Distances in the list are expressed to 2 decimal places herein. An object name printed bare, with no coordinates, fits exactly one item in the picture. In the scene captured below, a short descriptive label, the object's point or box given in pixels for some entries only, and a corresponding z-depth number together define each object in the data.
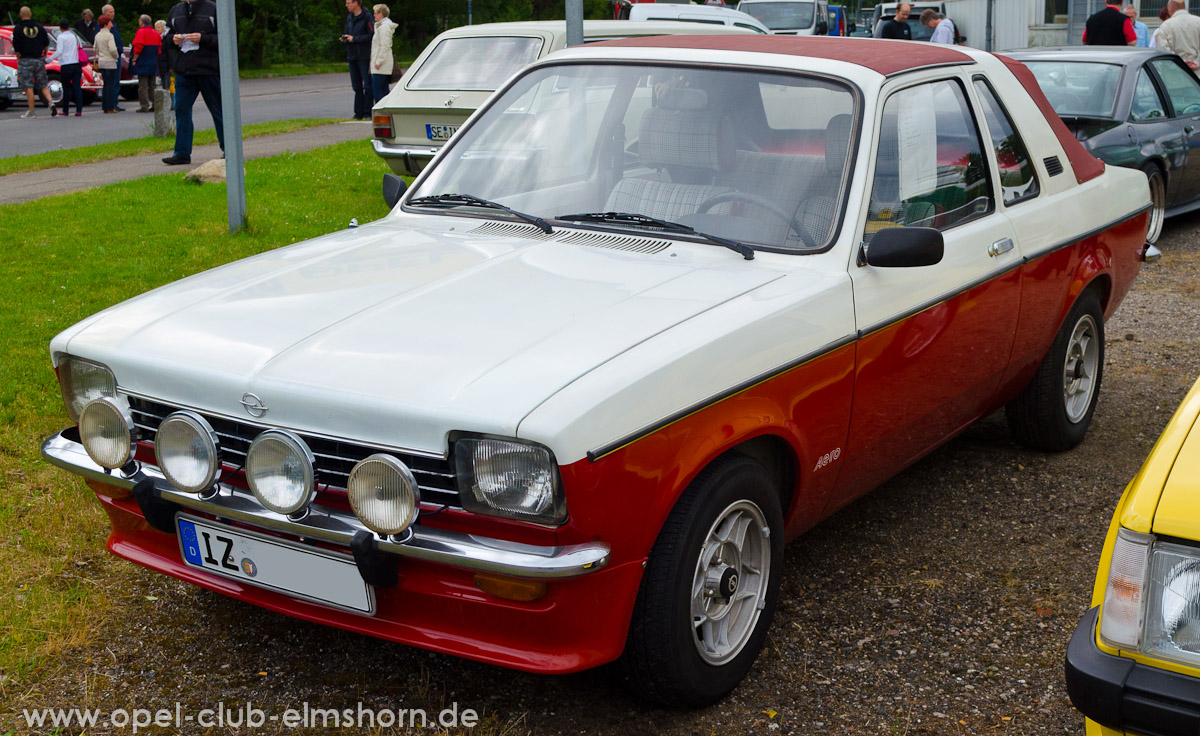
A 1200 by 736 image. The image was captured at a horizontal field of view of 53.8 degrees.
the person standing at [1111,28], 13.84
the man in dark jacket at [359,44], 17.61
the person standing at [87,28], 25.44
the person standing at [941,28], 17.67
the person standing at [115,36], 22.89
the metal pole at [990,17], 28.38
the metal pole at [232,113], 8.16
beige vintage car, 10.15
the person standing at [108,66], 22.41
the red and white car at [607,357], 2.70
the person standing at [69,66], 21.23
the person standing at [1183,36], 13.67
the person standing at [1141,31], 16.02
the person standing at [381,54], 16.27
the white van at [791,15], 23.73
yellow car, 2.14
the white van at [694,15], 15.29
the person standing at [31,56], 21.64
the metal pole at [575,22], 7.07
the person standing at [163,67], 20.66
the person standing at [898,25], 17.14
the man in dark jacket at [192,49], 11.68
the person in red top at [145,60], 21.33
